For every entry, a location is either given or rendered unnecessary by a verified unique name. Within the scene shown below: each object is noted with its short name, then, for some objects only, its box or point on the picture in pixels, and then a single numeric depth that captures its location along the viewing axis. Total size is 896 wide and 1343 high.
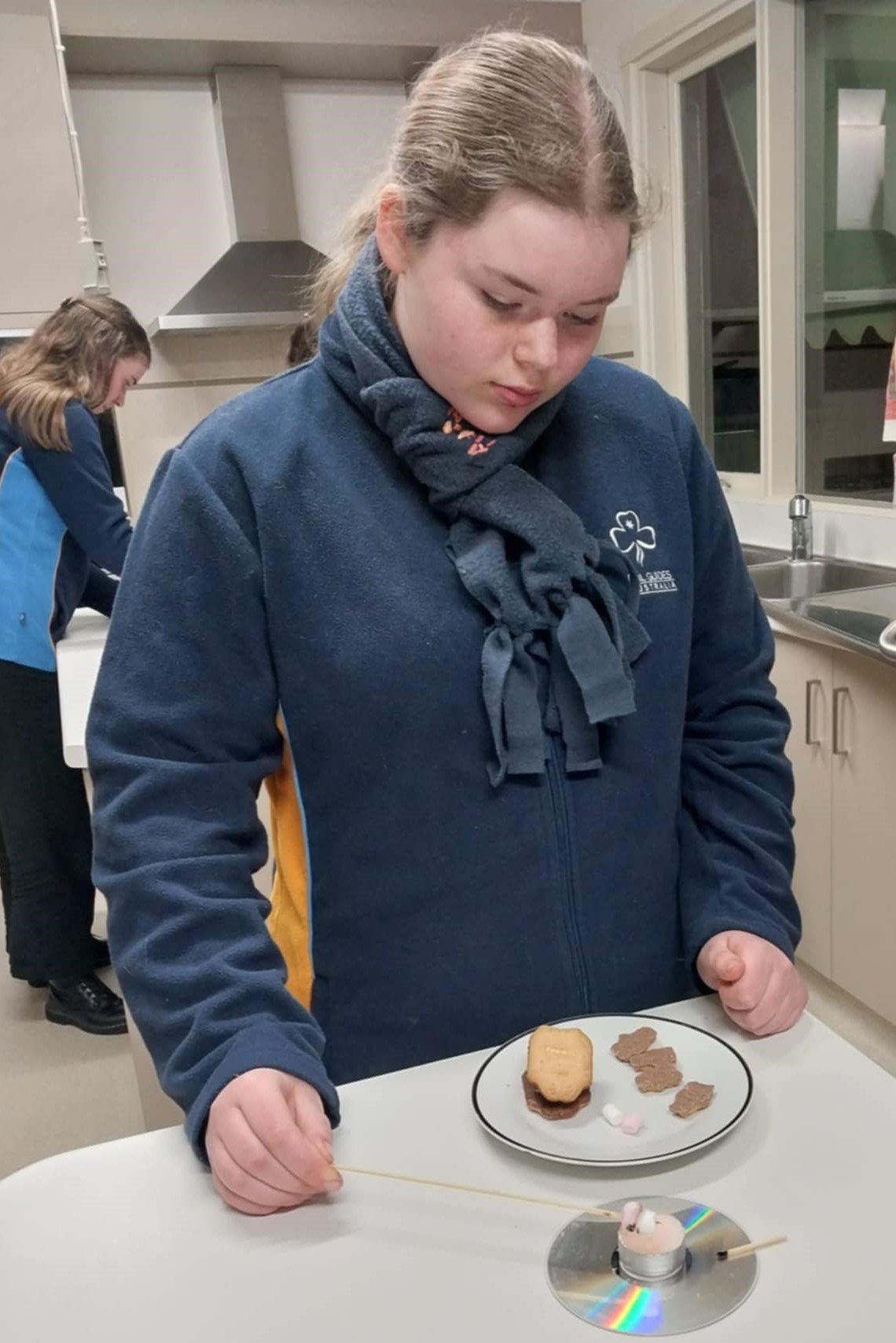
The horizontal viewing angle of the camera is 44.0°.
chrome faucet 2.62
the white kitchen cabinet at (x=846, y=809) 1.98
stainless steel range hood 3.39
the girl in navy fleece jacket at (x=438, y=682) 0.72
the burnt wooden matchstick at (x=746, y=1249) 0.57
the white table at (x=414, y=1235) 0.55
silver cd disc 0.55
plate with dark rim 0.66
